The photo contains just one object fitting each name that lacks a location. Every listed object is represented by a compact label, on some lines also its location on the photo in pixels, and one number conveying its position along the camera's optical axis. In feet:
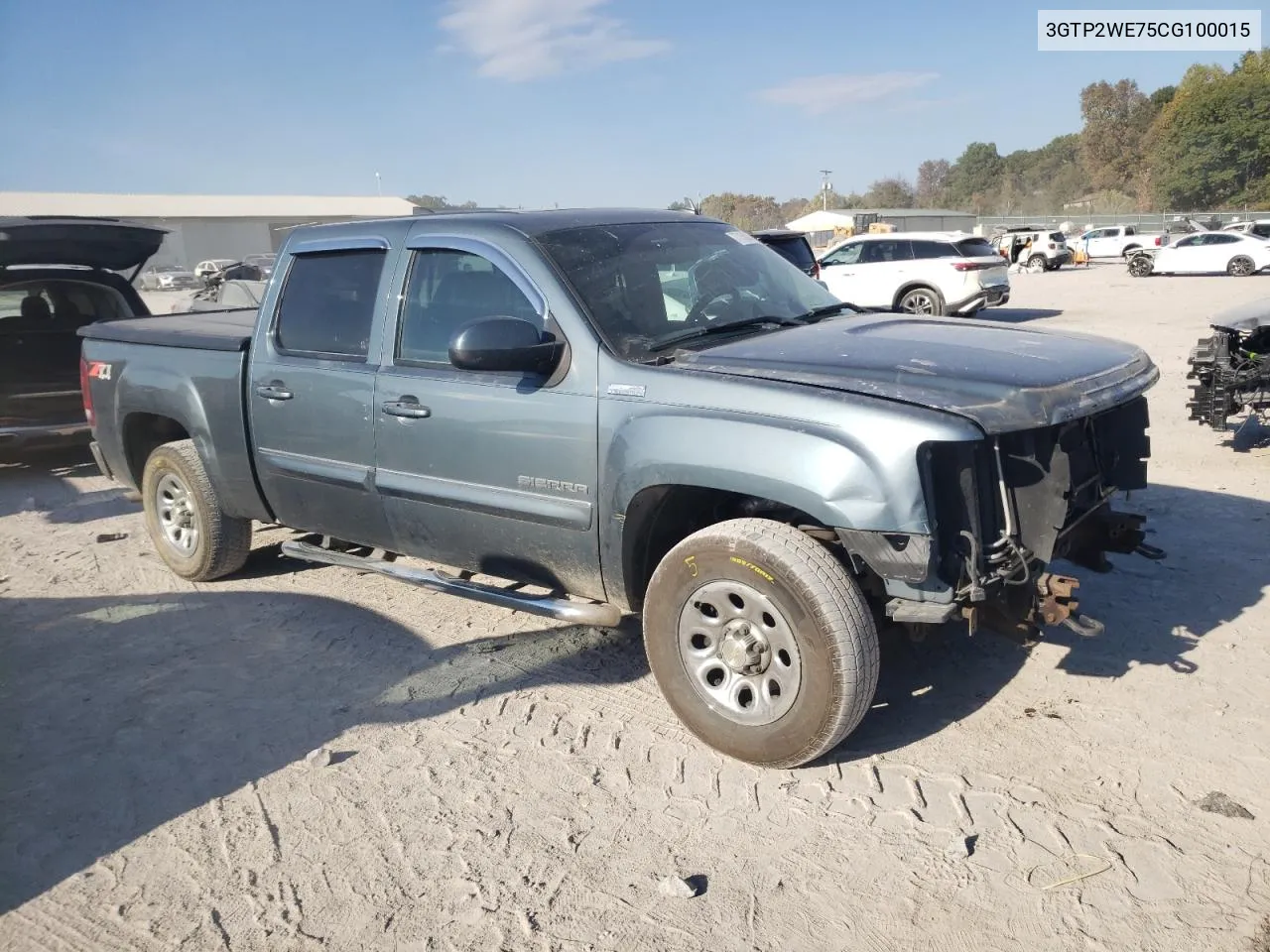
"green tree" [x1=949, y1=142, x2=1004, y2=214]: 334.19
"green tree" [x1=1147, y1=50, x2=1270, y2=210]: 198.70
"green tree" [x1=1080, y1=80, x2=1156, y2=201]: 261.03
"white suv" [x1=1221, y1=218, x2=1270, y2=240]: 91.50
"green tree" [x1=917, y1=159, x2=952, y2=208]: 374.96
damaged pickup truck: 10.28
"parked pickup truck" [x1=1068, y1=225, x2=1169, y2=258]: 134.21
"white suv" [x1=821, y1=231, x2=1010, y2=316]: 57.06
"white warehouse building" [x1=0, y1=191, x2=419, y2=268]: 204.33
